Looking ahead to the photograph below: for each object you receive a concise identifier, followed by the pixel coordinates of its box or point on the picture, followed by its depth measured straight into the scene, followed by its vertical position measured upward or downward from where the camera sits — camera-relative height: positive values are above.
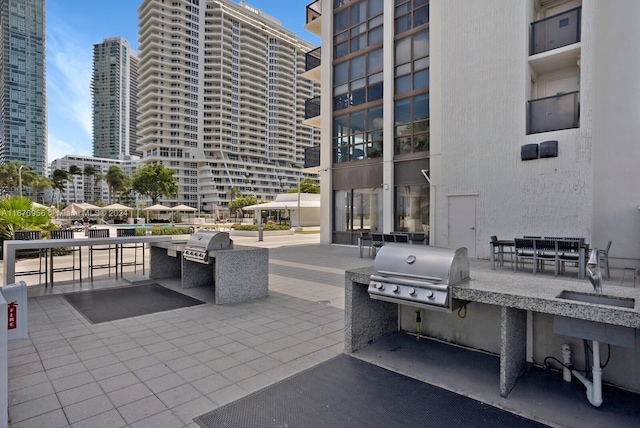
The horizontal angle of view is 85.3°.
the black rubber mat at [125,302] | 5.66 -1.72
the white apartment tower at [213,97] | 80.56 +27.95
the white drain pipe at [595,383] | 2.74 -1.41
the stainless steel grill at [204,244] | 6.27 -0.66
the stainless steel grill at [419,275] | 3.14 -0.62
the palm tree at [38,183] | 54.38 +4.15
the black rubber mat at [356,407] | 2.63 -1.63
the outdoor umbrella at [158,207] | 38.65 +0.19
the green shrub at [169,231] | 21.33 -1.40
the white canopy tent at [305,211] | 30.81 -0.21
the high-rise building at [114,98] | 160.62 +53.29
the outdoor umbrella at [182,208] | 40.25 +0.10
